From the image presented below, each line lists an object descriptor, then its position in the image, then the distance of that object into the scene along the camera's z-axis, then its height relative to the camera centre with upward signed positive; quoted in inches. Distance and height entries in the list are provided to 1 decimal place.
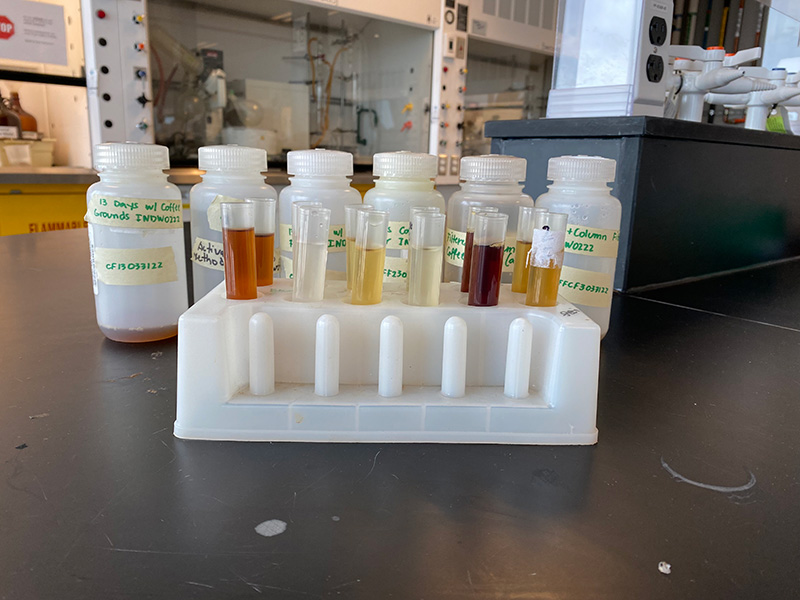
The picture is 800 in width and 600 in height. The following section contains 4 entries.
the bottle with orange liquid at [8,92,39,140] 95.1 +5.6
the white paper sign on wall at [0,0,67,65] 84.2 +17.4
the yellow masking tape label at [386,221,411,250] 26.6 -3.0
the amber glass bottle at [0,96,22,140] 88.9 +4.4
